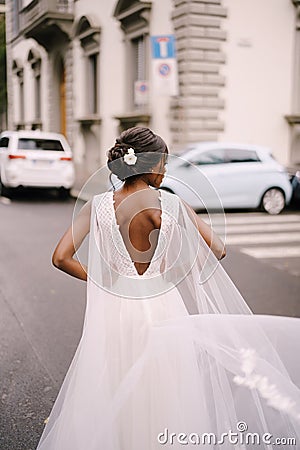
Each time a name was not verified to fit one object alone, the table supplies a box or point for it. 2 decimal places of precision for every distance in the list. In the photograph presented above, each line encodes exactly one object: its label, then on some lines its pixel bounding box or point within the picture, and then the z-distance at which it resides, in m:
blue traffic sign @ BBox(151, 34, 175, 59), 12.27
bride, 2.41
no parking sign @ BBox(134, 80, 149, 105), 13.35
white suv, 13.62
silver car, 11.62
